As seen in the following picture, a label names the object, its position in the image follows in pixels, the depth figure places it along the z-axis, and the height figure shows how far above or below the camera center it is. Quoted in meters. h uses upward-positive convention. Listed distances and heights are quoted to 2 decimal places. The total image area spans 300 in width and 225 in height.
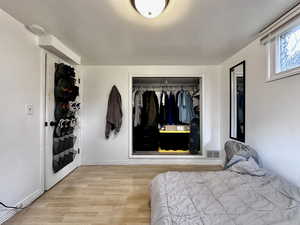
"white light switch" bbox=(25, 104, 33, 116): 2.06 +0.04
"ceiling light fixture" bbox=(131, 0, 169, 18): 1.44 +0.88
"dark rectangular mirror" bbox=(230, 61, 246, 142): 2.65 +0.20
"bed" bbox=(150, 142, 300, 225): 1.15 -0.67
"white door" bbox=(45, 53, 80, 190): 2.45 -0.05
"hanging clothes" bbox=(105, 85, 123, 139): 3.52 +0.02
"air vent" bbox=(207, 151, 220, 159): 3.61 -0.82
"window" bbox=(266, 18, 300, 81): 1.70 +0.65
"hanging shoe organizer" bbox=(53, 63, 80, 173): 2.62 -0.04
